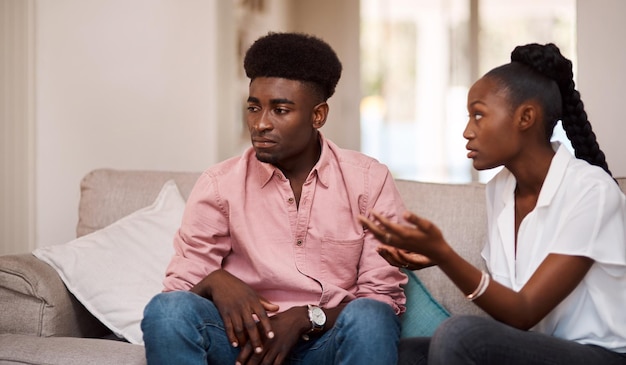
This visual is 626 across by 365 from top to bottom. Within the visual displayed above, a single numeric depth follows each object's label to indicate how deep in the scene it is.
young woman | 1.61
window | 6.09
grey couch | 2.05
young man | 1.95
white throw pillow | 2.29
